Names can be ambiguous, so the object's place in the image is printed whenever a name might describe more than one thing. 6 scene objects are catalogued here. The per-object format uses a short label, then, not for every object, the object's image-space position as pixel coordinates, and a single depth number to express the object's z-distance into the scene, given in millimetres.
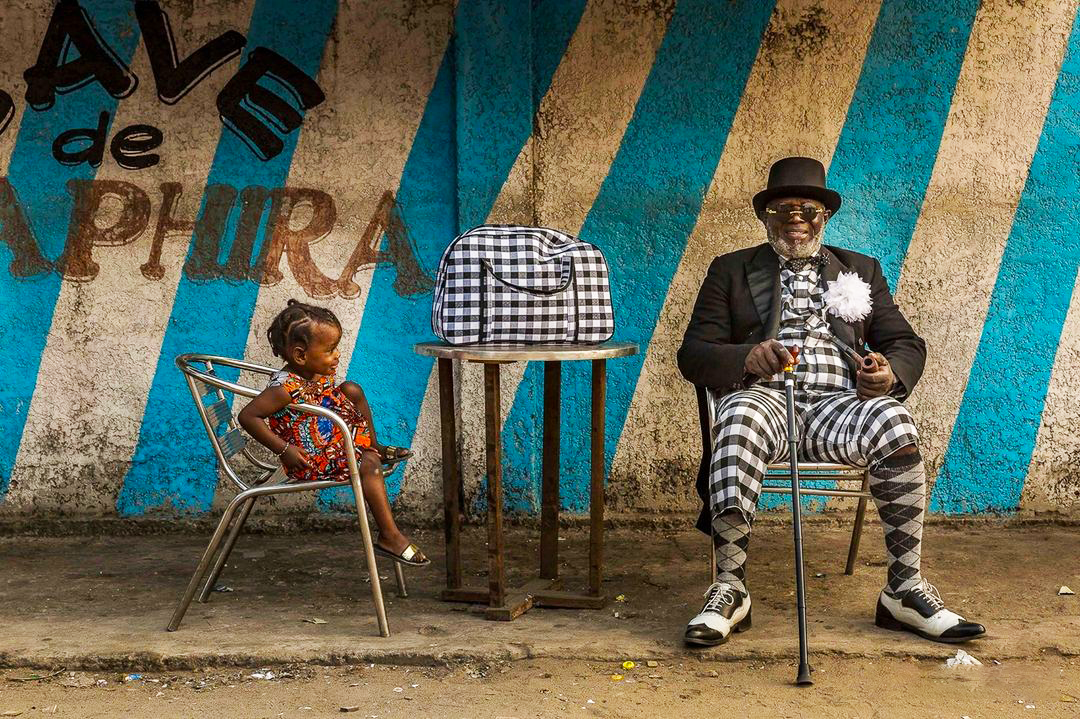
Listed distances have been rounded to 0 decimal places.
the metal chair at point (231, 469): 3793
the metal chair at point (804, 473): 3973
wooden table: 3934
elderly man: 3826
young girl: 3924
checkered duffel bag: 4082
